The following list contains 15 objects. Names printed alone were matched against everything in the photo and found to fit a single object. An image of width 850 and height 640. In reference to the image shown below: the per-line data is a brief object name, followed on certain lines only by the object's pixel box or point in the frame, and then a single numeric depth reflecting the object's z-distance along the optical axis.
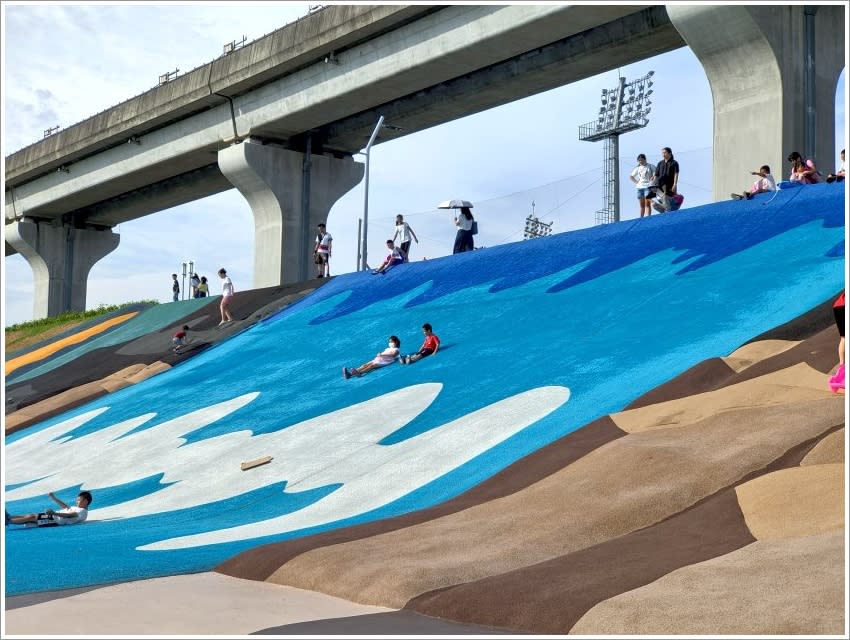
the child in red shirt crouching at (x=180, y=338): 27.72
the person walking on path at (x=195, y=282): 40.97
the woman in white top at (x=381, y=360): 19.73
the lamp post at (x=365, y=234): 31.17
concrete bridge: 22.86
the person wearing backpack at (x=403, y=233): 27.00
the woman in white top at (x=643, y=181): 22.41
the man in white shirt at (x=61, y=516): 14.40
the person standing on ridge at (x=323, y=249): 30.16
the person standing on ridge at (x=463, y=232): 26.20
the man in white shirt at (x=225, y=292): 28.48
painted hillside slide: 10.76
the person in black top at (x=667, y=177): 22.27
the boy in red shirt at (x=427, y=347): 19.44
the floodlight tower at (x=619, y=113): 58.69
